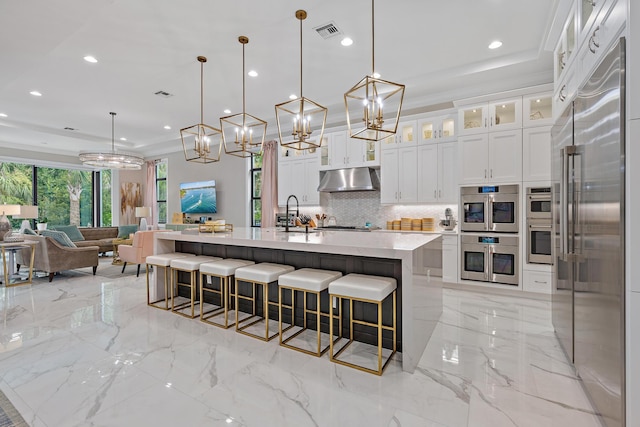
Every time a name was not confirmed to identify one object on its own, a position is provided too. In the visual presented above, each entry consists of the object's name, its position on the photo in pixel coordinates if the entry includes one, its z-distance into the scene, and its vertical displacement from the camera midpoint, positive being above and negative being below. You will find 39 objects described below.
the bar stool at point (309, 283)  2.60 -0.61
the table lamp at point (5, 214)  5.50 -0.05
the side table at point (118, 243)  6.63 -0.68
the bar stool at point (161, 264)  3.71 -0.62
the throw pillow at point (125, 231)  8.08 -0.52
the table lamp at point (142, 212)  9.21 -0.04
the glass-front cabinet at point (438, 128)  4.99 +1.31
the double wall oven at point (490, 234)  4.41 -0.35
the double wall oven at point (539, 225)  4.20 -0.21
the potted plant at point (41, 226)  7.79 -0.37
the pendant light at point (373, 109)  2.70 +1.61
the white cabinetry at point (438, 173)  4.96 +0.59
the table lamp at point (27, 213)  6.67 -0.04
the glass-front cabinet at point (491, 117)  4.39 +1.35
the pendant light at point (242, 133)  3.78 +1.73
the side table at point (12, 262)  5.08 -0.88
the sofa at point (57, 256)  5.46 -0.81
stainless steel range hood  5.64 +0.55
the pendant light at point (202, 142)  4.12 +0.92
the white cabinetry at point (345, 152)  5.68 +1.08
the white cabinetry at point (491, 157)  4.37 +0.74
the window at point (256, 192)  7.75 +0.44
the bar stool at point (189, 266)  3.43 -0.61
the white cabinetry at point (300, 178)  6.34 +0.66
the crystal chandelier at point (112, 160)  6.43 +1.07
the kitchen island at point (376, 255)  2.40 -0.46
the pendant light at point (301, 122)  3.24 +1.67
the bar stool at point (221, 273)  3.15 -0.63
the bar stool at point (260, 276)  2.89 -0.61
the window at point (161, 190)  9.64 +0.63
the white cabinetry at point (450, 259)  4.79 -0.75
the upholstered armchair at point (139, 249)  5.60 -0.68
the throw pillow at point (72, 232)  7.51 -0.50
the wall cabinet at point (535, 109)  4.25 +1.36
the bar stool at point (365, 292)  2.30 -0.61
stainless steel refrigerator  1.56 -0.14
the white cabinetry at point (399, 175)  5.28 +0.59
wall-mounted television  8.21 +0.36
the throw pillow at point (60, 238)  5.79 -0.49
